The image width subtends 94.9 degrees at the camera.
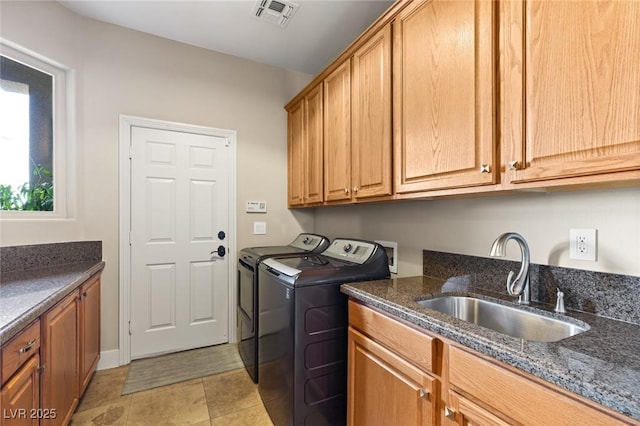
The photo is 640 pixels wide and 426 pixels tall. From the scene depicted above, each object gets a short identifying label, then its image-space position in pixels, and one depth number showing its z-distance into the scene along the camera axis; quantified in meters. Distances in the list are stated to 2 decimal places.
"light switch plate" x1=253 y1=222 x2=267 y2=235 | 2.91
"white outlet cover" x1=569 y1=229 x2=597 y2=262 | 1.07
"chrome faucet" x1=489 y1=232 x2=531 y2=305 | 1.13
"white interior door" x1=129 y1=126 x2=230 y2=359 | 2.48
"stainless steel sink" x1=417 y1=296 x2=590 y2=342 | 1.05
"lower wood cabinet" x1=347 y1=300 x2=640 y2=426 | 0.68
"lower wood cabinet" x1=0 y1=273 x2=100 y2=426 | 1.00
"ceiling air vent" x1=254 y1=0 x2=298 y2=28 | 2.06
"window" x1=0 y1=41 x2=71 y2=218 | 1.96
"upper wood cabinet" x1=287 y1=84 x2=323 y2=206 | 2.34
